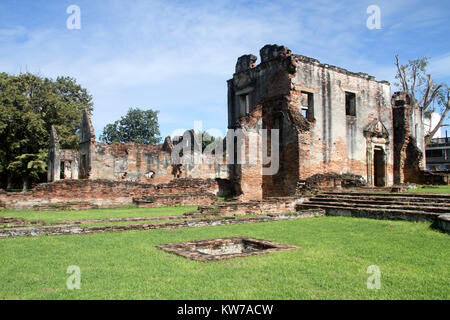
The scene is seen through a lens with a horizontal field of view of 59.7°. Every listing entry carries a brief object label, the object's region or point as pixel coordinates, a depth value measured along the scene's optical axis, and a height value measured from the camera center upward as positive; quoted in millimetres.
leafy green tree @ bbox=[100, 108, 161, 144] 55531 +7558
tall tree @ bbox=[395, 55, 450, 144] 32625 +7495
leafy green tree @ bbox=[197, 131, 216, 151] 49581 +5615
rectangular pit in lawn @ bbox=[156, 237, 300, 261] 6340 -1154
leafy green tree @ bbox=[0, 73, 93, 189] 29391 +4647
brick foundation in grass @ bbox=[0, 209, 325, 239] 8438 -1072
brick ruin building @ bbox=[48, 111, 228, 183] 26078 +1500
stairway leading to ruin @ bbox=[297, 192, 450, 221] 10336 -721
